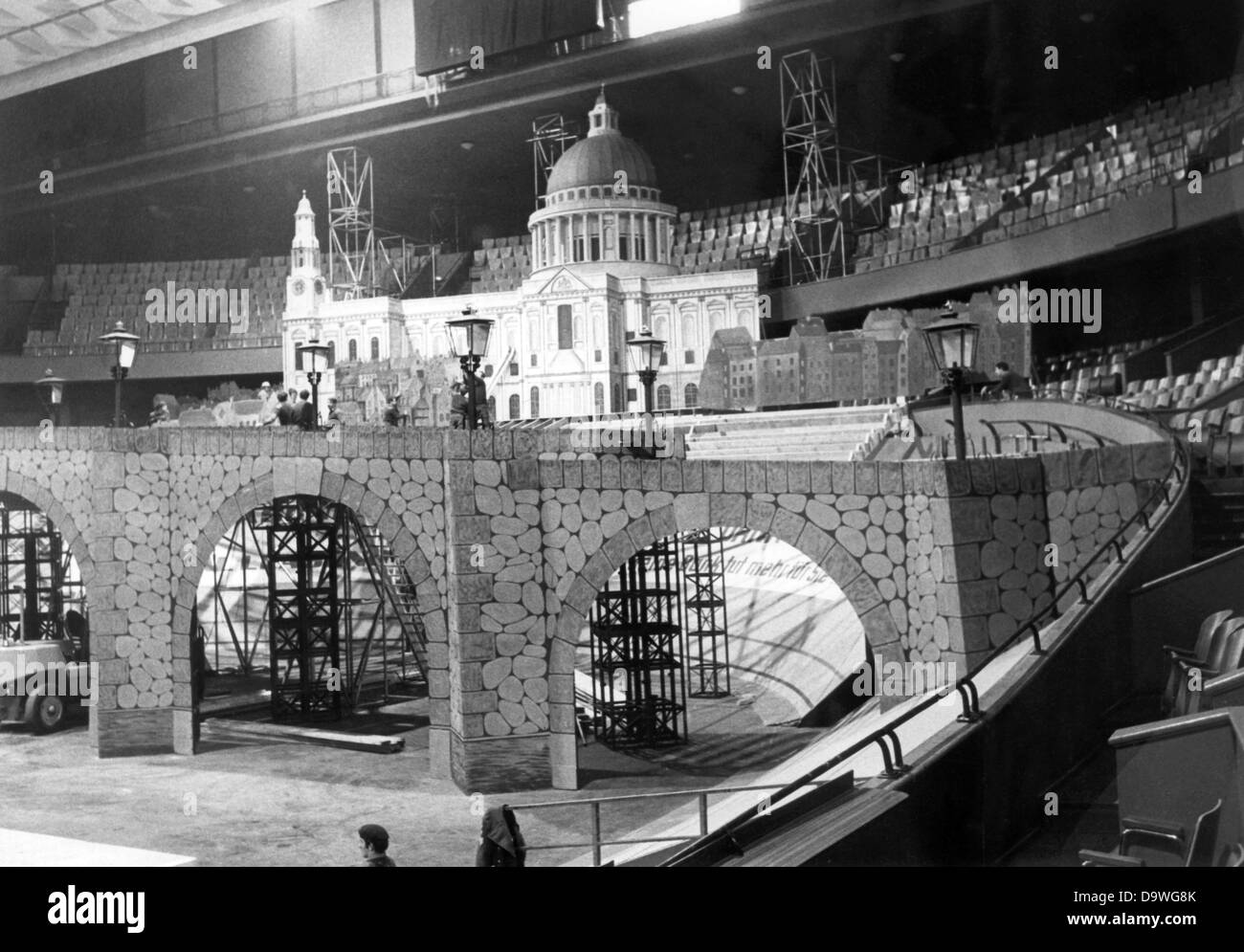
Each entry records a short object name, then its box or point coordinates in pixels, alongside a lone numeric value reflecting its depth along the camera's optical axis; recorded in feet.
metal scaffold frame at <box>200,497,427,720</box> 52.08
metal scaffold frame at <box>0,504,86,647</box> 57.36
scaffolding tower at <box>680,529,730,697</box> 55.26
